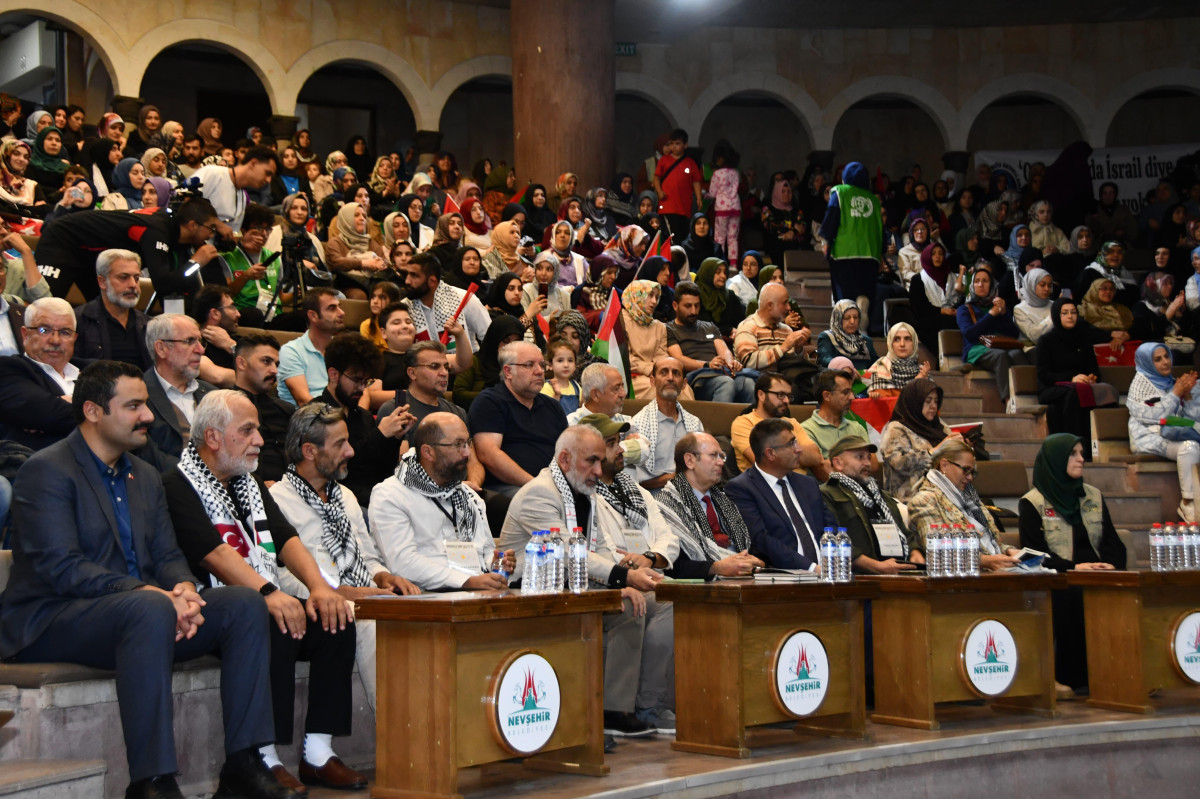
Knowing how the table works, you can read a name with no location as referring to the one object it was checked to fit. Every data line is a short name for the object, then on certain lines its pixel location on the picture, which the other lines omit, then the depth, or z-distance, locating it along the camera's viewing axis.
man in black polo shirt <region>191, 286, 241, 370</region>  5.02
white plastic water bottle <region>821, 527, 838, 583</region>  4.05
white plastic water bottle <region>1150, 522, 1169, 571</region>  4.96
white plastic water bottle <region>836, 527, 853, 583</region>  4.09
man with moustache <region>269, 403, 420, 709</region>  3.70
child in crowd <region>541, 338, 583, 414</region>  5.87
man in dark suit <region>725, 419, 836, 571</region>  4.87
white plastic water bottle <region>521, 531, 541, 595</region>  3.56
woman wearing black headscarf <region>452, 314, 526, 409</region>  6.10
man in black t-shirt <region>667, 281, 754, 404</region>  7.11
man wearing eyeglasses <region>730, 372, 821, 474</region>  5.86
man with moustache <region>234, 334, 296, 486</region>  4.52
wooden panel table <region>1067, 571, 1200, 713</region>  4.62
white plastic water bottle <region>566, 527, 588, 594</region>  3.78
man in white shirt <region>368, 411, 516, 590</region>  3.92
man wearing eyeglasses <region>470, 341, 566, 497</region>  4.98
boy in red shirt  11.55
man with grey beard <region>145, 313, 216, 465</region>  4.18
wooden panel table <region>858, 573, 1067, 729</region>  4.23
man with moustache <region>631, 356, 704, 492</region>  5.57
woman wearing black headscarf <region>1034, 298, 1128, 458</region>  8.41
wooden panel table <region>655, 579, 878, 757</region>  3.73
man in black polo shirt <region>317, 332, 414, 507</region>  4.52
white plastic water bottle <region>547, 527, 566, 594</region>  3.59
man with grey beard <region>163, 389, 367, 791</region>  3.28
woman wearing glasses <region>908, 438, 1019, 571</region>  5.32
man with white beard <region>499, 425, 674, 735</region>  4.09
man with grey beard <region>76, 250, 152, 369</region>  4.57
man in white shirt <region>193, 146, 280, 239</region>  6.30
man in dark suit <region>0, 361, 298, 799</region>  2.86
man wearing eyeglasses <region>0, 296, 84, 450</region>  4.01
